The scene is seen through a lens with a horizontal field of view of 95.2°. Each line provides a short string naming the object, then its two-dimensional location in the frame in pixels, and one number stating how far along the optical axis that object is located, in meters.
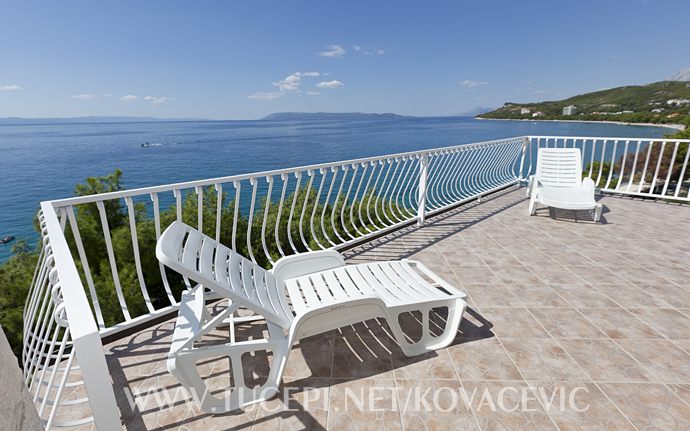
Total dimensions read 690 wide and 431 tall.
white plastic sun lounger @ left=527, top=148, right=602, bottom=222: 4.92
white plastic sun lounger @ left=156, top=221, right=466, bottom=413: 1.68
